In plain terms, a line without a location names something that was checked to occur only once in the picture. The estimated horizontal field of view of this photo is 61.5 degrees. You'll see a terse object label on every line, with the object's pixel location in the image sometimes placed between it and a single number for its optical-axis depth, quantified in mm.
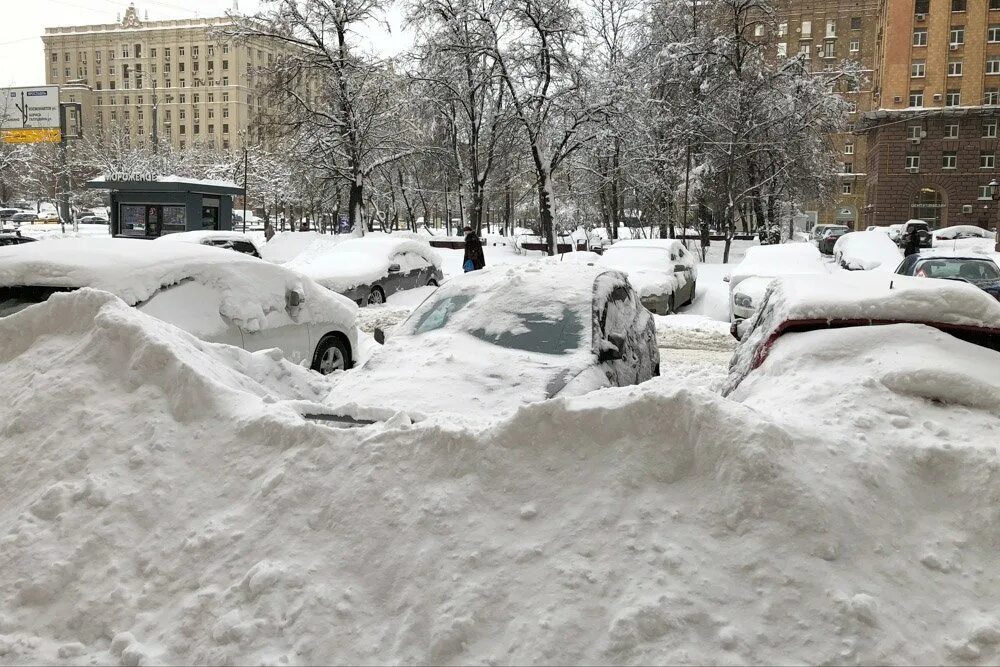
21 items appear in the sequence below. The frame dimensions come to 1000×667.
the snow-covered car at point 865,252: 27673
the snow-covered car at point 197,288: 6523
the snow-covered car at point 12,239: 30047
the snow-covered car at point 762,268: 14680
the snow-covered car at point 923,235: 42956
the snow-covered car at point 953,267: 16453
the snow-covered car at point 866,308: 4312
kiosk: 29516
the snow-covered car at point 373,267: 17234
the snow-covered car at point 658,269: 16188
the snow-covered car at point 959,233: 48719
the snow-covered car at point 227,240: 20094
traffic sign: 40469
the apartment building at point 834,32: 86750
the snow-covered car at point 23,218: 62178
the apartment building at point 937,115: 58844
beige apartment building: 133500
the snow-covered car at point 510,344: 5551
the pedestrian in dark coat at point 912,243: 25688
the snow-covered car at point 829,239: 42678
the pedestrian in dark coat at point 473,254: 16403
